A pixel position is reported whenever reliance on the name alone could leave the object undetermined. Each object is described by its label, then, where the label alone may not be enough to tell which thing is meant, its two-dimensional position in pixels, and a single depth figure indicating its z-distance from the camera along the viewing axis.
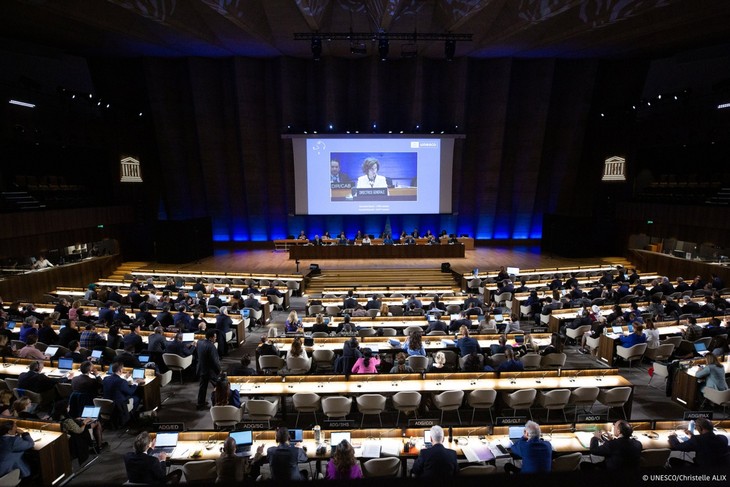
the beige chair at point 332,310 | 12.31
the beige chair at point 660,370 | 8.55
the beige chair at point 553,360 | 8.76
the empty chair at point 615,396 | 7.10
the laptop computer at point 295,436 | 5.60
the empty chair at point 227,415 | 6.55
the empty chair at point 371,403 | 6.91
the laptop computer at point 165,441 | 5.50
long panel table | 20.69
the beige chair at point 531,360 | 8.63
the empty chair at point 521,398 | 7.06
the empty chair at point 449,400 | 7.04
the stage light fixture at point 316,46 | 16.27
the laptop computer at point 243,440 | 5.42
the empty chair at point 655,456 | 5.14
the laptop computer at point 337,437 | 5.56
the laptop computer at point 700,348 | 8.98
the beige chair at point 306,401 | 7.04
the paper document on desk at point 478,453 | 5.26
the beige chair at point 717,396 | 7.15
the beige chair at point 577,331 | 10.77
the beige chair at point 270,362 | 8.54
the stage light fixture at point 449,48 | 16.54
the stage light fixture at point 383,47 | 15.84
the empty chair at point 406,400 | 7.00
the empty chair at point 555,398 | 7.02
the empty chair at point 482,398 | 7.09
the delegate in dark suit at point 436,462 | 4.68
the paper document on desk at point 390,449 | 5.40
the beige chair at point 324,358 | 8.91
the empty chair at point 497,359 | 8.34
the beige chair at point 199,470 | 4.99
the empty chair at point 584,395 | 7.13
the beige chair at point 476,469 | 4.75
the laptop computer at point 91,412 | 6.52
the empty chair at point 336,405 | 6.89
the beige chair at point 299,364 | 8.52
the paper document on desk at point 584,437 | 5.55
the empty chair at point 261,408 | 6.90
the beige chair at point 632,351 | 9.26
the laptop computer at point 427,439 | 5.56
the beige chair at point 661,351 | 9.35
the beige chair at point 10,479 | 4.97
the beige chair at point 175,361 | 8.79
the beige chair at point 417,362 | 8.38
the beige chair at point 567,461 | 5.02
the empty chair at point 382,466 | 5.02
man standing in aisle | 8.12
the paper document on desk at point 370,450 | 5.31
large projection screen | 21.95
